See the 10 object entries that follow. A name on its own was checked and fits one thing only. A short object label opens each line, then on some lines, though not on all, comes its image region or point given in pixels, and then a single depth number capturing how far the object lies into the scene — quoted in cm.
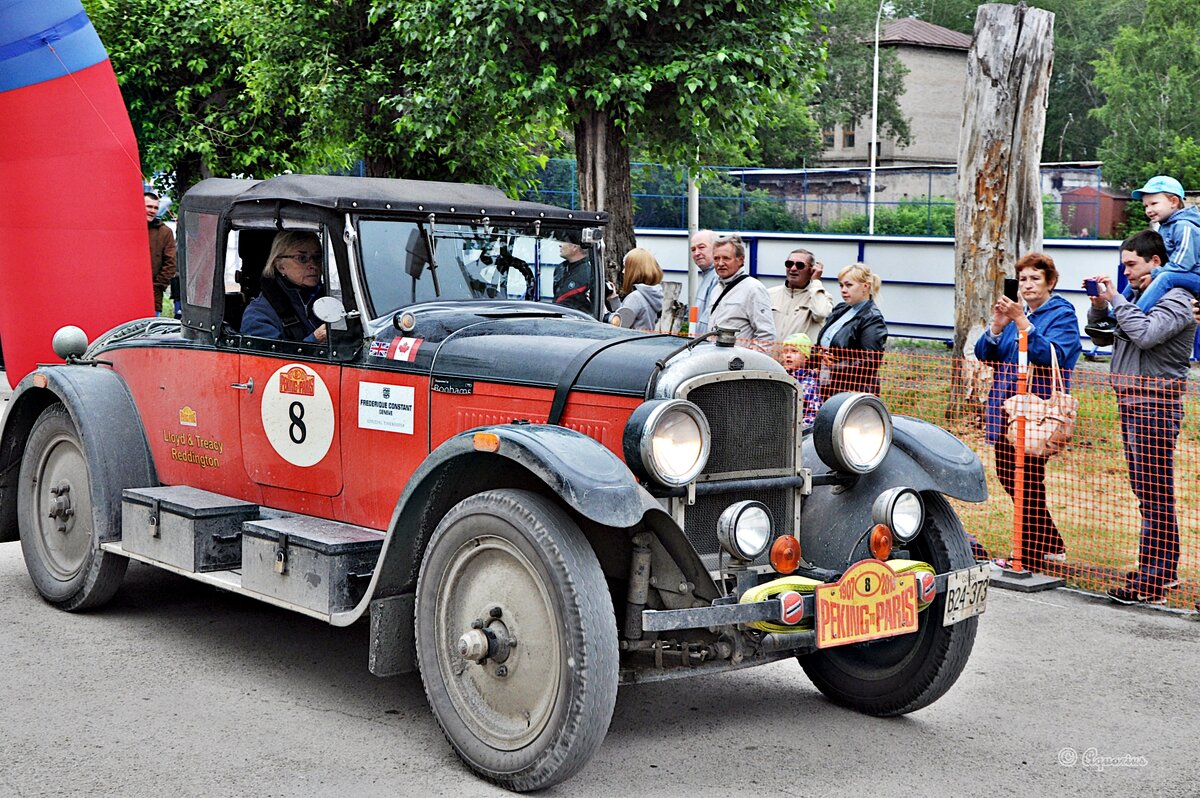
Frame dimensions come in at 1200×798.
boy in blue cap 693
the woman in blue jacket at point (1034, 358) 741
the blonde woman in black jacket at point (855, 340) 834
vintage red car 438
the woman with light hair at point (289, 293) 569
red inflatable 906
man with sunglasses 905
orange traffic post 732
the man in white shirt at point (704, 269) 876
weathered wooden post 1147
